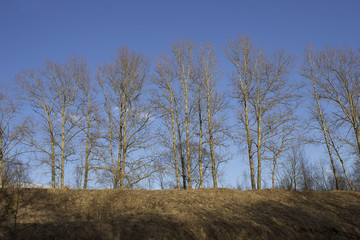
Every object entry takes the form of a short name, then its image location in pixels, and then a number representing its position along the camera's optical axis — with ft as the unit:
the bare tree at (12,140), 58.65
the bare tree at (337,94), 63.98
